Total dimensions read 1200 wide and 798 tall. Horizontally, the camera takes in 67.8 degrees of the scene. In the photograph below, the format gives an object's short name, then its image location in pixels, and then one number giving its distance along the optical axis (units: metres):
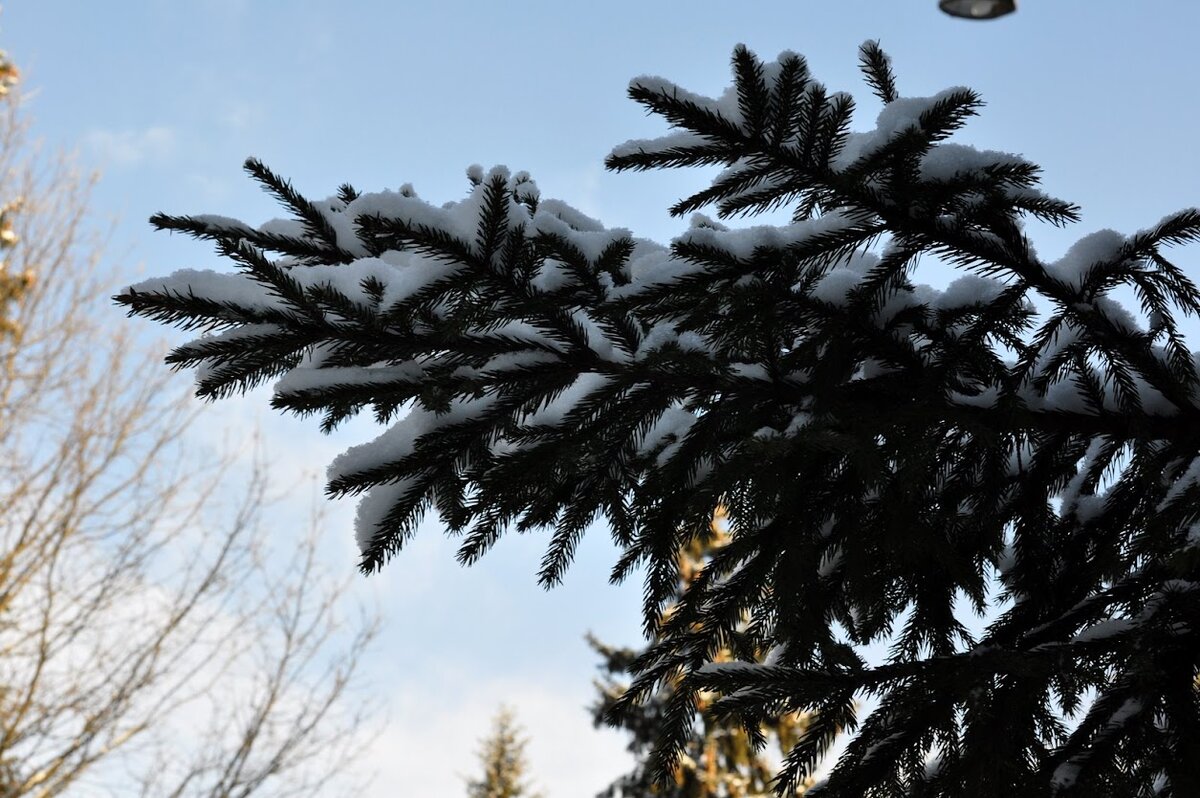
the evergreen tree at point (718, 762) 12.42
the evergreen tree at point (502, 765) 20.70
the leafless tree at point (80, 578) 6.45
